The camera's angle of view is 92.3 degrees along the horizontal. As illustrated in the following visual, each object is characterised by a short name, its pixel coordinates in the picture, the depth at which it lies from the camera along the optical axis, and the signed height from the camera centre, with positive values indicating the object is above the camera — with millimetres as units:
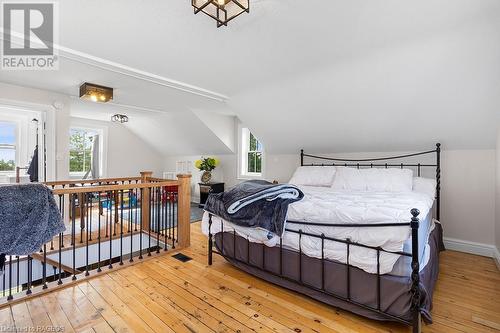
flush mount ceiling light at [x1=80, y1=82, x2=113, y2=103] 3359 +1028
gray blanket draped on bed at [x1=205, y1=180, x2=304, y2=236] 2027 -363
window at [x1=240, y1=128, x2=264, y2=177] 5555 +224
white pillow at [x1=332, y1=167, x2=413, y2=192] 2922 -188
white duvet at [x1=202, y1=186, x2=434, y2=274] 1582 -434
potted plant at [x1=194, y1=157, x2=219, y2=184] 5871 -39
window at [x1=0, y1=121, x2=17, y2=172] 4902 +360
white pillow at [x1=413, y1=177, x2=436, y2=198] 2840 -243
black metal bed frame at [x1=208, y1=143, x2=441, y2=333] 1460 -757
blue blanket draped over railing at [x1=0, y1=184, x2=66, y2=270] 1606 -383
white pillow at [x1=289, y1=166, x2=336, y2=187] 3605 -169
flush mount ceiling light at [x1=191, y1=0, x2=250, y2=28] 1499 +1036
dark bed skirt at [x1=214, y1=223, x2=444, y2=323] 1562 -890
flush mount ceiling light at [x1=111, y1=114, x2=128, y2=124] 5386 +1050
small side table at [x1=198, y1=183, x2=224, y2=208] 5668 -570
